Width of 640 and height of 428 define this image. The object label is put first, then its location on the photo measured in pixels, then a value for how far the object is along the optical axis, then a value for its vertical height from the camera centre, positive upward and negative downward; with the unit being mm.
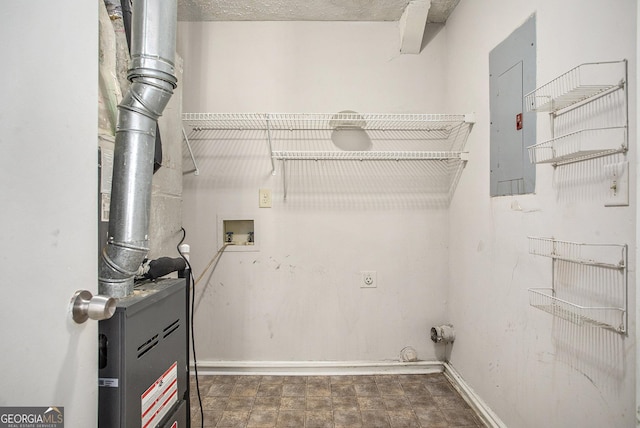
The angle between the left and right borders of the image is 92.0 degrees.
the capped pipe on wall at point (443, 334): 2059 -790
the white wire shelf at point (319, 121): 2002 +641
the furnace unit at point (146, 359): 724 -377
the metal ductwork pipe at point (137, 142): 812 +206
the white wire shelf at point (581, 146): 938 +243
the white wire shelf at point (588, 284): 926 -226
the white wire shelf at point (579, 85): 943 +447
